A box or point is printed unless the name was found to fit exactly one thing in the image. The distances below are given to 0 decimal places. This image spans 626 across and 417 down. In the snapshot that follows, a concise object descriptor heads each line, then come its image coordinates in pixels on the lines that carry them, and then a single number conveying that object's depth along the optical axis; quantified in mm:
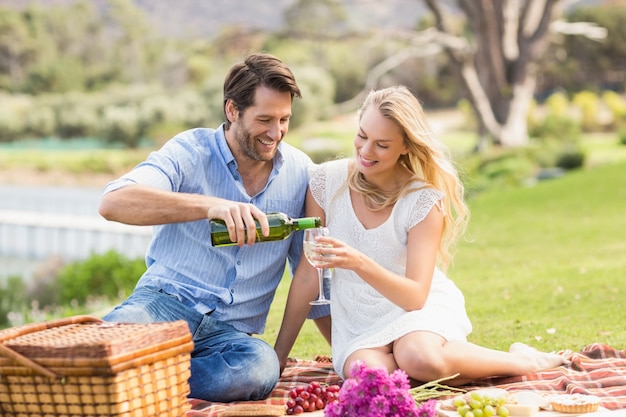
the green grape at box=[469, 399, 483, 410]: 3023
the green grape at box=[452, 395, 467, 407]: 3104
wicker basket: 2627
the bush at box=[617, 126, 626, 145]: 19594
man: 3381
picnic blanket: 3322
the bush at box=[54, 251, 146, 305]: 10648
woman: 3398
